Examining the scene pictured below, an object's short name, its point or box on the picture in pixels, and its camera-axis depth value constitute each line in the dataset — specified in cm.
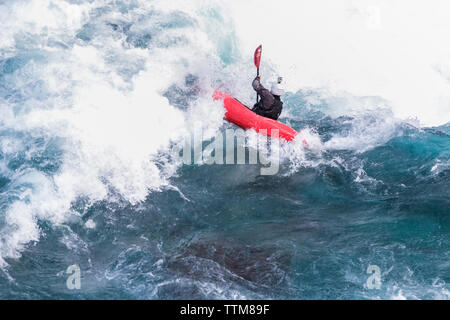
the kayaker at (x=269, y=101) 1984
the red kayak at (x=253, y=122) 2002
